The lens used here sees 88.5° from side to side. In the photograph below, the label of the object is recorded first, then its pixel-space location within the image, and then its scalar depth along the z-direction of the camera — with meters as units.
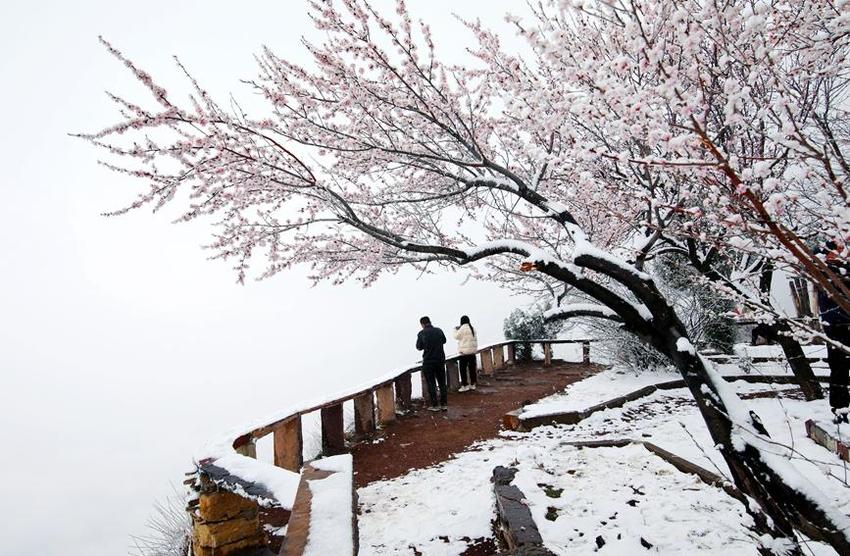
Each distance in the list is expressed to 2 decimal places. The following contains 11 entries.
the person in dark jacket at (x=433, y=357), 8.38
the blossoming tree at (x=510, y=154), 2.56
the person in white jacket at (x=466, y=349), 10.30
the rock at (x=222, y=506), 3.36
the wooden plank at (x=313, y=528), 2.26
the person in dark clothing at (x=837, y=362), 4.95
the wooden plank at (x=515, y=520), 2.96
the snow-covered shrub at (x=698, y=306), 9.91
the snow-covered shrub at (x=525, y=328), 16.31
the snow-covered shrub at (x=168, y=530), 7.89
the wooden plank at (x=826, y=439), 3.92
